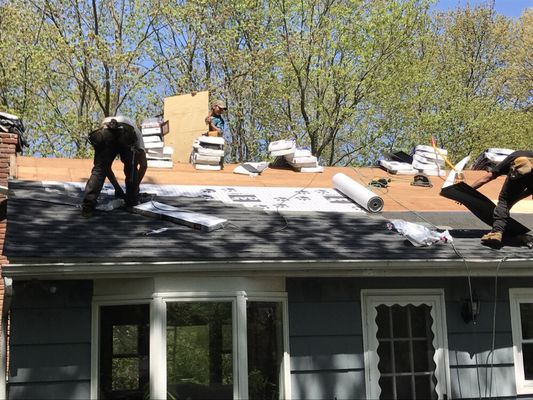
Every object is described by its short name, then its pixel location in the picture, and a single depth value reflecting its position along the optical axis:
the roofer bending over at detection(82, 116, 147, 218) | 6.05
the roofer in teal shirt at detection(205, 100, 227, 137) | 10.71
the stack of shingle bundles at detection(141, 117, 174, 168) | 8.77
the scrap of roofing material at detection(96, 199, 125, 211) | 6.28
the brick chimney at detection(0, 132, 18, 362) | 6.97
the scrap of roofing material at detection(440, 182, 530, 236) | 6.89
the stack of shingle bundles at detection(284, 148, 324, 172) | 9.52
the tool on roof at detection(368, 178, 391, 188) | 8.64
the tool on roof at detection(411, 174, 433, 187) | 9.12
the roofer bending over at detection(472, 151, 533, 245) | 6.47
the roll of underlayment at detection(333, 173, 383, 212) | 7.27
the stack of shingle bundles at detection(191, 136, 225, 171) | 9.06
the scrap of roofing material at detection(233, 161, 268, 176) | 8.94
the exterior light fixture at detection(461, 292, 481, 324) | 6.28
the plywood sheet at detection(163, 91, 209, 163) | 10.74
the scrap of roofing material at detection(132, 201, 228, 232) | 5.99
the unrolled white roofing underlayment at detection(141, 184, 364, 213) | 7.25
